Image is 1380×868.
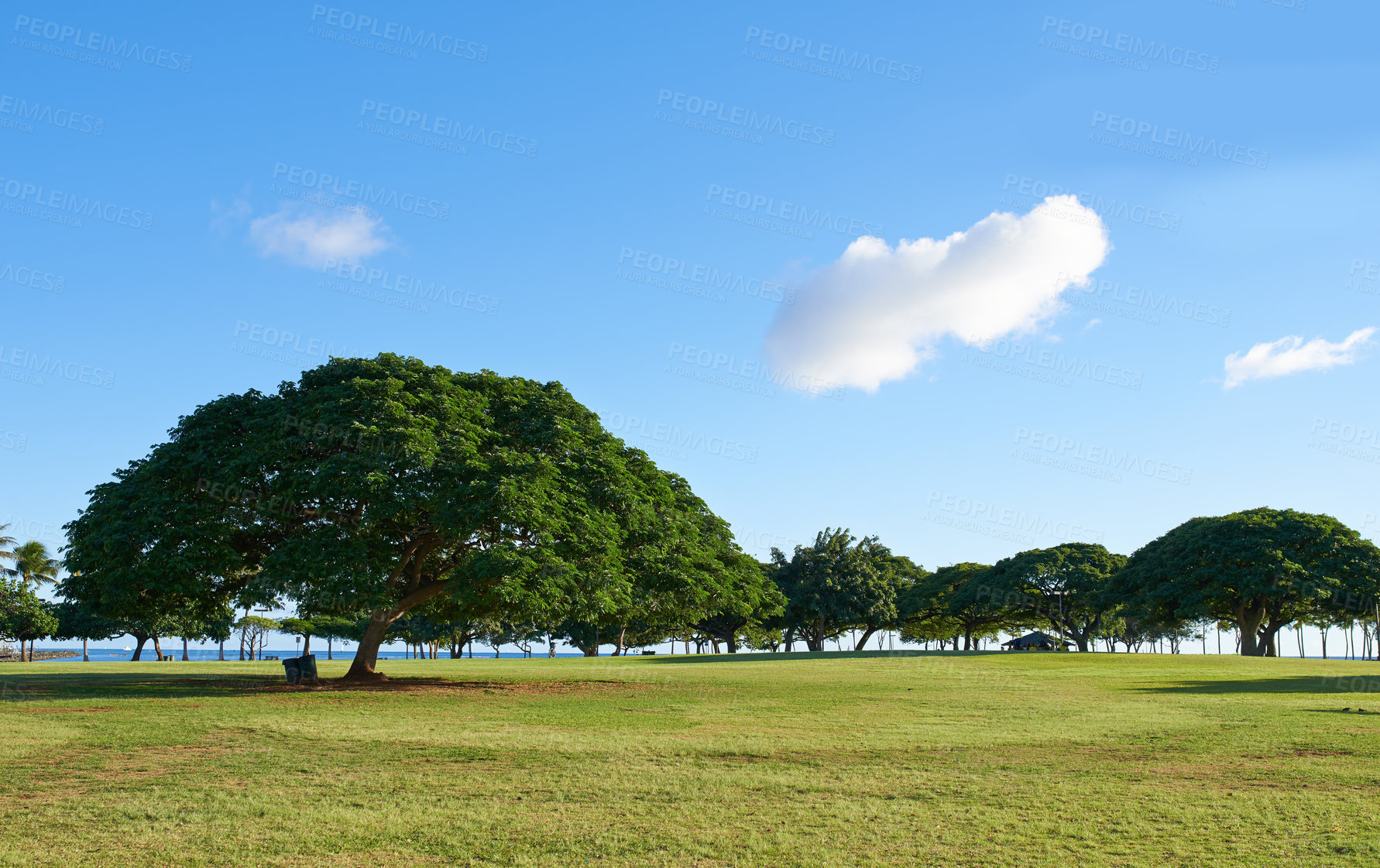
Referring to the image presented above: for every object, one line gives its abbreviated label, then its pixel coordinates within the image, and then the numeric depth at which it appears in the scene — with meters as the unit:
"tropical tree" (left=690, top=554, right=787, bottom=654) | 33.69
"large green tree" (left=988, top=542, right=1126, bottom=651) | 80.62
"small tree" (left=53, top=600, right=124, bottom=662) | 78.62
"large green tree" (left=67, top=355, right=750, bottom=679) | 25.77
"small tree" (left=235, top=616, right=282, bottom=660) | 82.50
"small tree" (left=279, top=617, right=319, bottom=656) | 76.56
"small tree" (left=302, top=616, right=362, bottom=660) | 87.95
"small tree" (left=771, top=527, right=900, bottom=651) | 76.31
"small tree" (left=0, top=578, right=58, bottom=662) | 68.06
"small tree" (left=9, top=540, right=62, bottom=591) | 74.44
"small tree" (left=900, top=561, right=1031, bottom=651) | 84.38
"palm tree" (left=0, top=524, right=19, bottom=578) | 70.81
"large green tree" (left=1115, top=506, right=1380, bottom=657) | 57.44
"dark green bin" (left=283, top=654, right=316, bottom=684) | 29.64
